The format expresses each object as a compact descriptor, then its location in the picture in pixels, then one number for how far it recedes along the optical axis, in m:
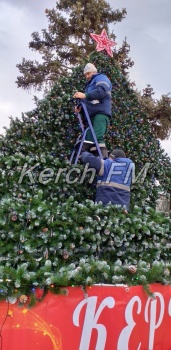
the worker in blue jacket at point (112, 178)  6.24
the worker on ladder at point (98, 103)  7.05
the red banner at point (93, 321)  3.44
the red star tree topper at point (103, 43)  8.32
